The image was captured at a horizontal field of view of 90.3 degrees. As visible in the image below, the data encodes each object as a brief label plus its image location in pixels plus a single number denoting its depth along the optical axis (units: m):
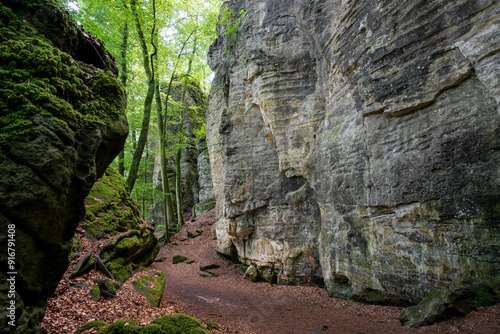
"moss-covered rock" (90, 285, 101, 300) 5.31
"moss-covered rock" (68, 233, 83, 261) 5.85
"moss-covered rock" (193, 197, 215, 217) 22.25
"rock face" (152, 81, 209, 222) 24.38
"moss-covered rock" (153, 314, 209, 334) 4.11
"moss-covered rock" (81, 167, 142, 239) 7.45
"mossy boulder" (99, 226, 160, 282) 6.79
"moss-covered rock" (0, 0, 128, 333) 2.80
